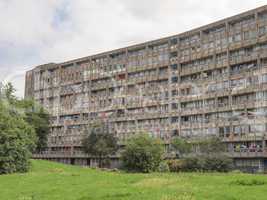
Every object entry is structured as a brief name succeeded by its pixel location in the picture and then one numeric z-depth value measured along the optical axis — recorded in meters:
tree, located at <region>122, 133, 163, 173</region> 63.28
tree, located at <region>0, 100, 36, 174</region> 51.66
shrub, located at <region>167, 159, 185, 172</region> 75.21
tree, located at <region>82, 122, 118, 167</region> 92.12
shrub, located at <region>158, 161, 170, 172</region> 66.35
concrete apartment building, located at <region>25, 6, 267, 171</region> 85.94
